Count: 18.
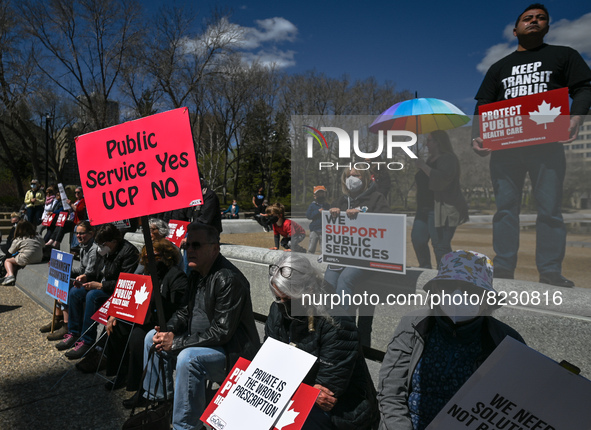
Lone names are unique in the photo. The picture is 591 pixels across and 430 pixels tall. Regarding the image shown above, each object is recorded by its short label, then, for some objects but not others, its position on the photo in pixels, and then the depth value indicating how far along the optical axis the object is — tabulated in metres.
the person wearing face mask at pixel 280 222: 8.39
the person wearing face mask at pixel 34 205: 13.66
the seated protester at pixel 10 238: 9.56
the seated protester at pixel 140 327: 3.65
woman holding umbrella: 2.57
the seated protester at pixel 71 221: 9.45
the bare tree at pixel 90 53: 19.88
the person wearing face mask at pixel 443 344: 1.94
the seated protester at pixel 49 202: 10.40
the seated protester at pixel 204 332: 2.80
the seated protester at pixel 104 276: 4.51
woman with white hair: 2.37
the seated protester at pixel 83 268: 4.89
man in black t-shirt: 2.49
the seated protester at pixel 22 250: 8.14
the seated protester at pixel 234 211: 20.30
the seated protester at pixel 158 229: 4.73
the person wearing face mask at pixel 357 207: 2.93
